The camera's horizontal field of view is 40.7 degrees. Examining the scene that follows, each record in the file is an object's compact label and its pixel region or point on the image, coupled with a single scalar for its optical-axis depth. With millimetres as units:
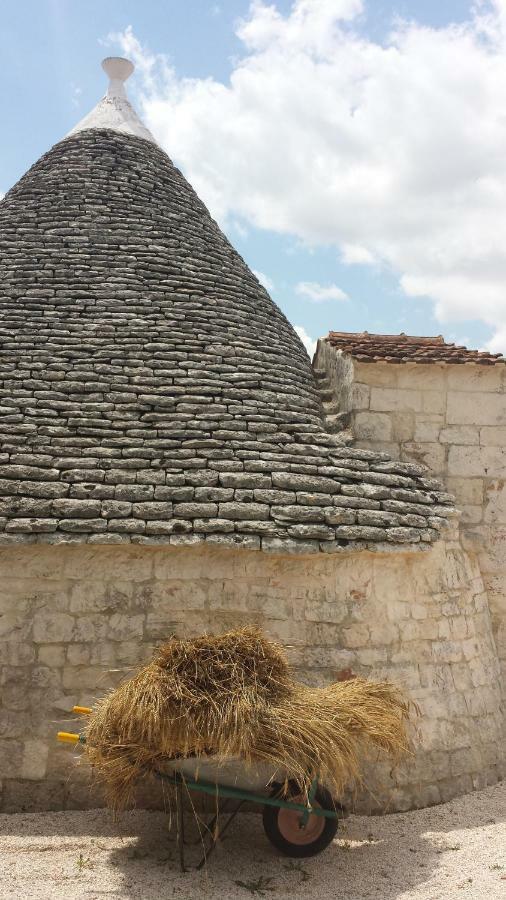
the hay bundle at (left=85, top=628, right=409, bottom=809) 4000
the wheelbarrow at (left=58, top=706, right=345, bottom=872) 4195
